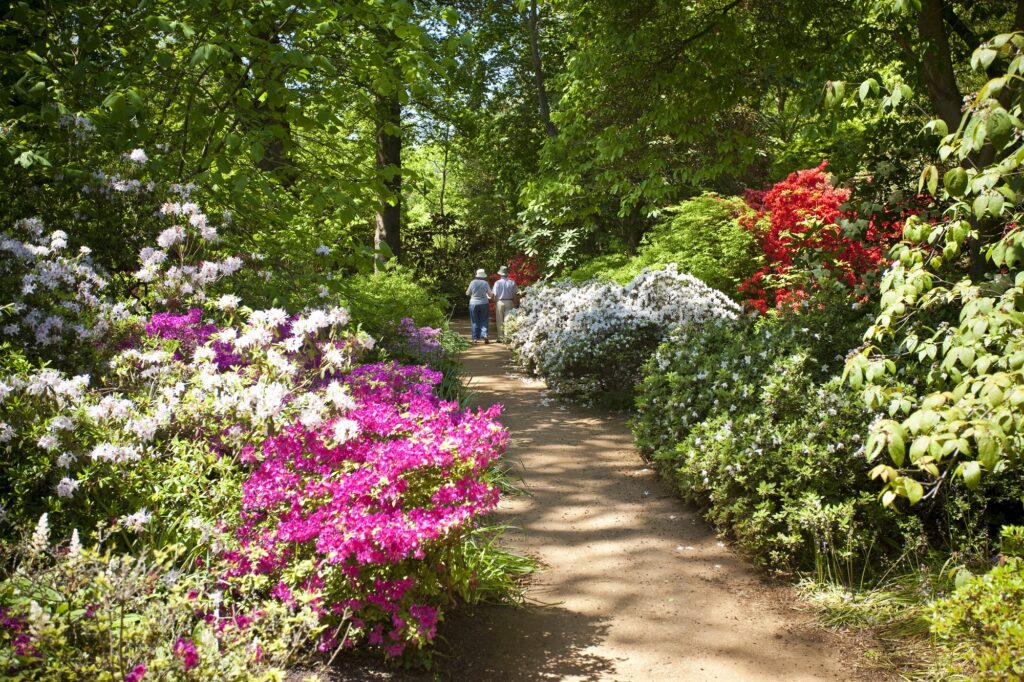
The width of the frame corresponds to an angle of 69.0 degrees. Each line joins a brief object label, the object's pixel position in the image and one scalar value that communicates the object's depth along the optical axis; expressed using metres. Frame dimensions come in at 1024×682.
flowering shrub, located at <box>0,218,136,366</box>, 4.09
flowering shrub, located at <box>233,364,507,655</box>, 3.01
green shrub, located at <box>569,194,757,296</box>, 11.80
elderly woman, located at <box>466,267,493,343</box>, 16.06
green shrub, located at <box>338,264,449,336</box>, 8.14
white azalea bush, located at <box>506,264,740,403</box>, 8.74
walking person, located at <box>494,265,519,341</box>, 16.52
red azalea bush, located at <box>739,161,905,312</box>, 6.35
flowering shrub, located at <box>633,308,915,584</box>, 4.26
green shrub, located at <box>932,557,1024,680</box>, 2.59
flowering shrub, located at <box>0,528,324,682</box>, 2.14
